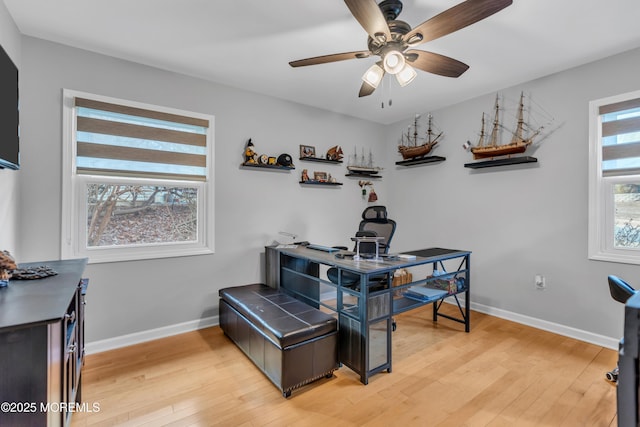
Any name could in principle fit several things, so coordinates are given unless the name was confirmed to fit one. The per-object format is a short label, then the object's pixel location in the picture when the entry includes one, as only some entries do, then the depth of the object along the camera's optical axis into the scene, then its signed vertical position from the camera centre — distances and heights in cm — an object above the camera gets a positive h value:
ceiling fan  150 +108
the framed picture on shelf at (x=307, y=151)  376 +81
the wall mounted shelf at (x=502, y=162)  303 +57
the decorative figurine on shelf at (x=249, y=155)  321 +63
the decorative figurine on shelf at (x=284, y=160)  347 +62
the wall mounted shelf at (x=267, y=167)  329 +53
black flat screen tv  156 +55
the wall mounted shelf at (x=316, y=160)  375 +70
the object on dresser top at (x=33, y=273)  146 -34
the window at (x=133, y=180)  244 +28
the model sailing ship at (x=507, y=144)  308 +85
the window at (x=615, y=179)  251 +32
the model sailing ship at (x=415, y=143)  398 +103
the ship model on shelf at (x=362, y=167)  426 +69
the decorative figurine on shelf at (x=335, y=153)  399 +82
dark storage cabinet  92 -51
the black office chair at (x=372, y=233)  272 -20
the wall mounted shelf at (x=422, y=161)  389 +74
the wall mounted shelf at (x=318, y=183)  375 +39
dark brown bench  191 -93
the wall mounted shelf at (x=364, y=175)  432 +57
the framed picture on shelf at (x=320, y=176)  388 +48
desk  207 -76
